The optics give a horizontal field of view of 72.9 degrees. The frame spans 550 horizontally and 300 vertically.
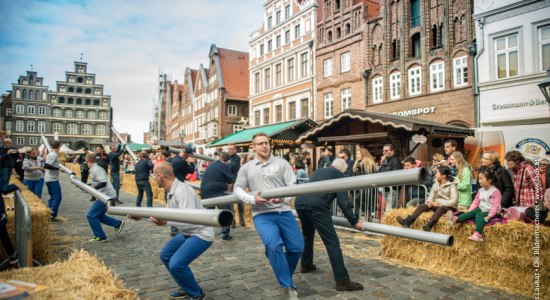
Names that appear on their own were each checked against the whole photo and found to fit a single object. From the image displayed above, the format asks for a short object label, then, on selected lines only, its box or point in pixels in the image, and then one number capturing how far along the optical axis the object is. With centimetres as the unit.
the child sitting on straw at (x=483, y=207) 558
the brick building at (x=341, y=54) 2511
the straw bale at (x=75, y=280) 259
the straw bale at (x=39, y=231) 559
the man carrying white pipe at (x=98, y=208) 786
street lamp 812
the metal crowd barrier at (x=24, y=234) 478
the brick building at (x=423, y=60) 1933
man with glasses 440
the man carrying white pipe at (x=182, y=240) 434
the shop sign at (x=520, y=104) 1609
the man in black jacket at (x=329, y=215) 502
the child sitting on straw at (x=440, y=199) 621
